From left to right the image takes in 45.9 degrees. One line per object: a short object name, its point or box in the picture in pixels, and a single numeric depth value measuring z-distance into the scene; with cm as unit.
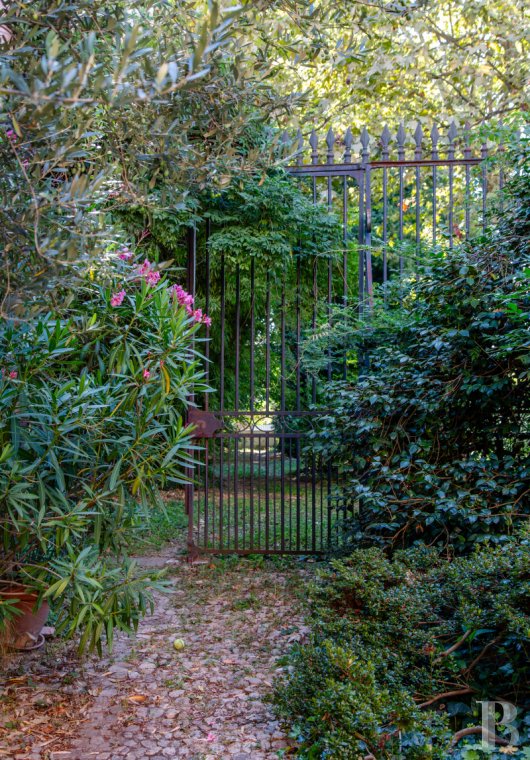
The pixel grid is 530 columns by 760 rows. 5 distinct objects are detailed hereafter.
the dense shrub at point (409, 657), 225
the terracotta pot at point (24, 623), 323
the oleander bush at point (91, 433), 276
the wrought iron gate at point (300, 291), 502
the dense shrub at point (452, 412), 368
